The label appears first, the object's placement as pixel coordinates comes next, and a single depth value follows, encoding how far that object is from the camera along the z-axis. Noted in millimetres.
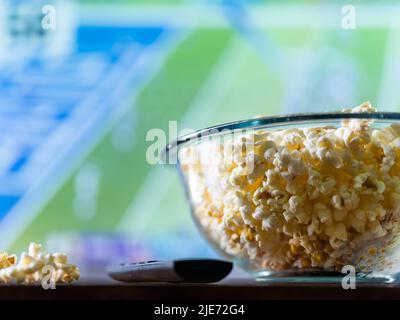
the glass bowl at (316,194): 932
